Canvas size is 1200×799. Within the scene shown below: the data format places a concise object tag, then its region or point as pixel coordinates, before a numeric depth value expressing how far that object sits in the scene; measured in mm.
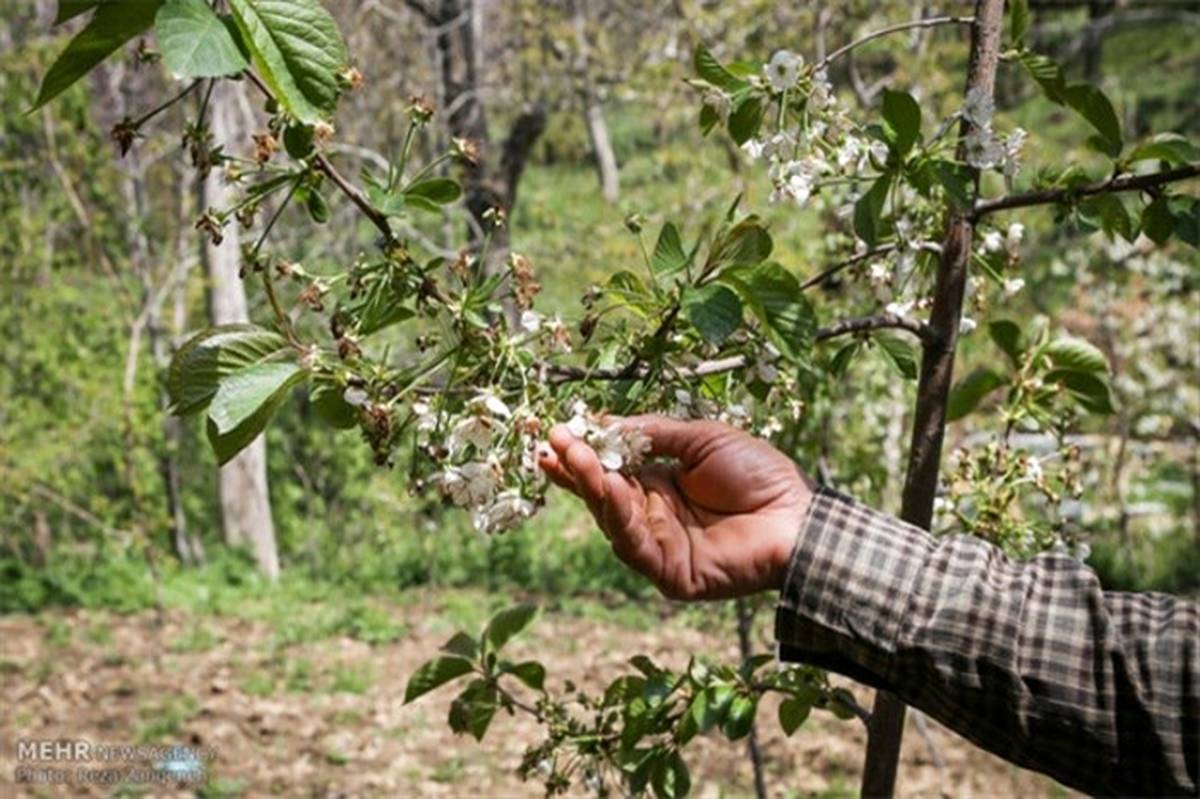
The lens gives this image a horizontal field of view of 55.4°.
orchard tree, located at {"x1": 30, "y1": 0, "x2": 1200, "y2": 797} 1004
